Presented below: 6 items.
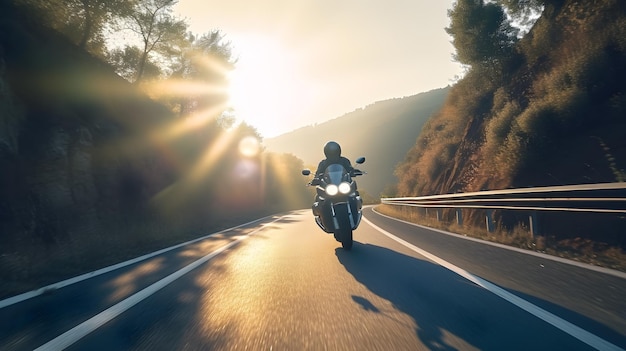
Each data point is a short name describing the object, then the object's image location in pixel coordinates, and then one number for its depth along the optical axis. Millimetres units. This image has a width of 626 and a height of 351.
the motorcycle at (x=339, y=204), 7613
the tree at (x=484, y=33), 20844
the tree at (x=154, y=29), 25969
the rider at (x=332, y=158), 8742
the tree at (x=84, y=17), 16922
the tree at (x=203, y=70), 34500
